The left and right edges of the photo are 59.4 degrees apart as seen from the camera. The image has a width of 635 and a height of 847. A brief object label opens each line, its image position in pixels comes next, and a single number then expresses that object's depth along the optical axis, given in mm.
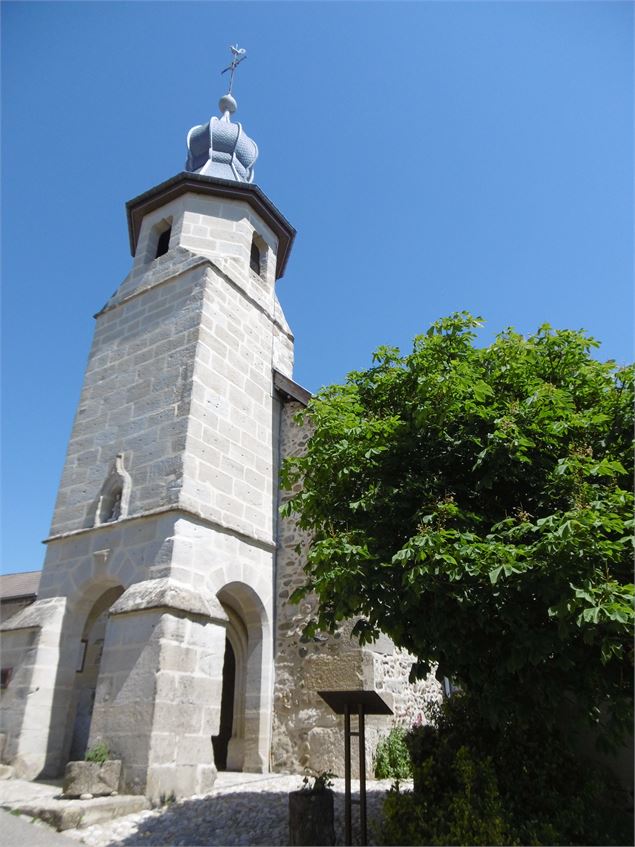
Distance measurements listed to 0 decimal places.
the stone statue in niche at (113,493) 8711
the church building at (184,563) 6820
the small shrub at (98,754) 6289
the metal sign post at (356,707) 4852
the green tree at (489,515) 4094
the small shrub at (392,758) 7543
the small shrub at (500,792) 4203
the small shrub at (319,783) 4867
